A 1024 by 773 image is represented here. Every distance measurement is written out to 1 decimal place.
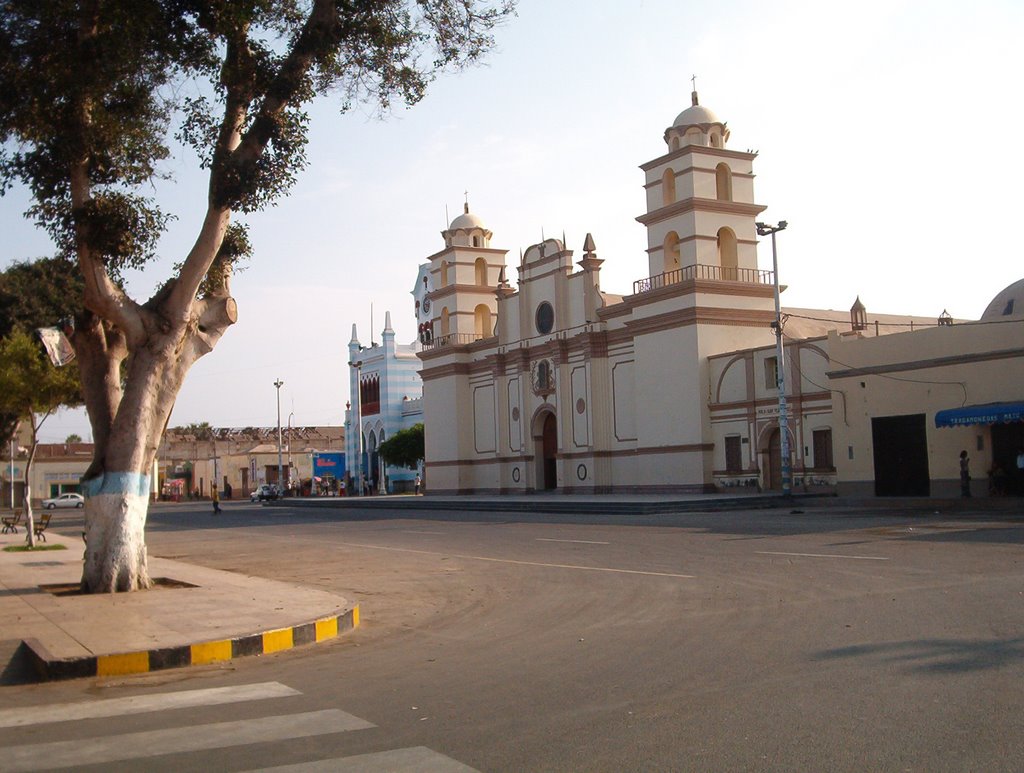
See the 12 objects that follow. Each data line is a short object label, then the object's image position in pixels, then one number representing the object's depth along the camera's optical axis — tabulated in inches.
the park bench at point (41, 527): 1070.4
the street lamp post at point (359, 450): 2886.3
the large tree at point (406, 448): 2970.0
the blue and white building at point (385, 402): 3238.2
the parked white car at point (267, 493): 2787.9
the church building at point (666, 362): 1614.2
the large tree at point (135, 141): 501.4
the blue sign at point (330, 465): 3400.6
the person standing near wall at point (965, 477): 1241.4
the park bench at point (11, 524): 1302.9
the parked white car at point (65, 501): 2851.9
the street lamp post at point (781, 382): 1416.1
